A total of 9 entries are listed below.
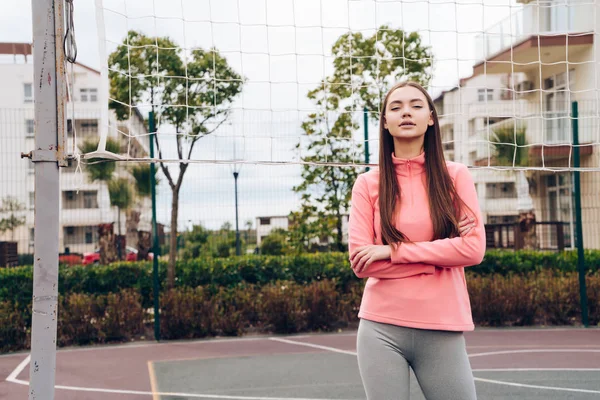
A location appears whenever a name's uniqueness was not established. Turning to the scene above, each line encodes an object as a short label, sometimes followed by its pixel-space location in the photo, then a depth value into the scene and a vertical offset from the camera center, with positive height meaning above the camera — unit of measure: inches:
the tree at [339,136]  426.9 +54.7
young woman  90.0 -3.5
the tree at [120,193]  597.6 +33.2
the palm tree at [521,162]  545.3 +51.5
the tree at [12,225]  587.1 +9.4
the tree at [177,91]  364.5 +73.3
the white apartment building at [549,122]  494.9 +81.2
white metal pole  120.2 +9.1
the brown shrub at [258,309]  342.3 -40.3
